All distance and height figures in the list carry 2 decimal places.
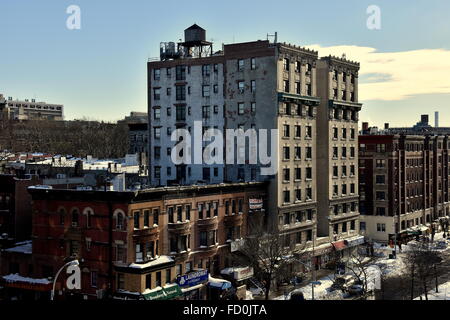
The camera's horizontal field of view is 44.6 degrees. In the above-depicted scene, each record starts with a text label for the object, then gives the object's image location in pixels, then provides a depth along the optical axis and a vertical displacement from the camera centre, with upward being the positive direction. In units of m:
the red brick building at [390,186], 92.75 -4.58
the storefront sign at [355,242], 78.53 -12.00
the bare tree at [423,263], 57.25 -11.29
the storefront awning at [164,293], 47.34 -11.64
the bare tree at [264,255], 57.00 -10.06
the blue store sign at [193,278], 51.00 -11.14
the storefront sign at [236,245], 59.28 -9.18
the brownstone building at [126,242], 48.16 -7.62
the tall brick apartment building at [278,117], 67.44 +5.79
